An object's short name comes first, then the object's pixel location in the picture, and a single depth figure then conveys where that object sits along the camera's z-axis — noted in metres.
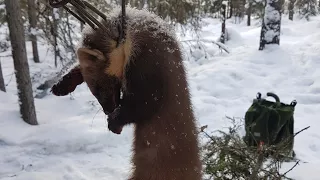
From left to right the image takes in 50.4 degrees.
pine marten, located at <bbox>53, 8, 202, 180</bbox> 0.81
